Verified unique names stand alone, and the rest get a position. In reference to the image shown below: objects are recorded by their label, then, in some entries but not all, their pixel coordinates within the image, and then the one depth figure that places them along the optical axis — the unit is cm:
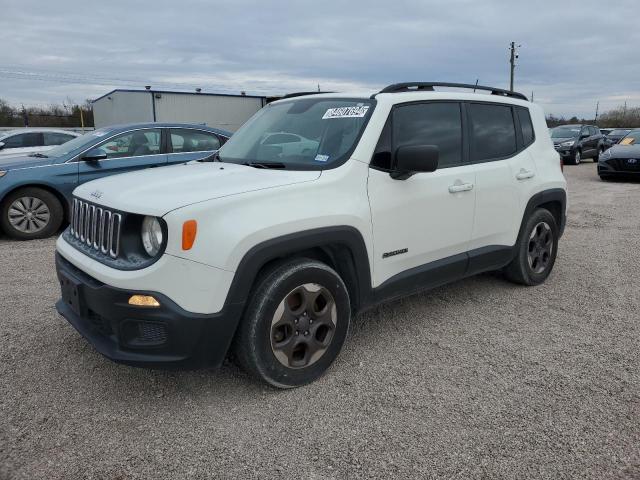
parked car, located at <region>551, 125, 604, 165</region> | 2016
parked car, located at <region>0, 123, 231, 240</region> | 695
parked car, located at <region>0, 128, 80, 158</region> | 1358
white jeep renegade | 266
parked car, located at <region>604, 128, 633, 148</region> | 2279
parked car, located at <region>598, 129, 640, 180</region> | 1332
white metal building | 2166
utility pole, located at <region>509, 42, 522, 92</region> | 4510
